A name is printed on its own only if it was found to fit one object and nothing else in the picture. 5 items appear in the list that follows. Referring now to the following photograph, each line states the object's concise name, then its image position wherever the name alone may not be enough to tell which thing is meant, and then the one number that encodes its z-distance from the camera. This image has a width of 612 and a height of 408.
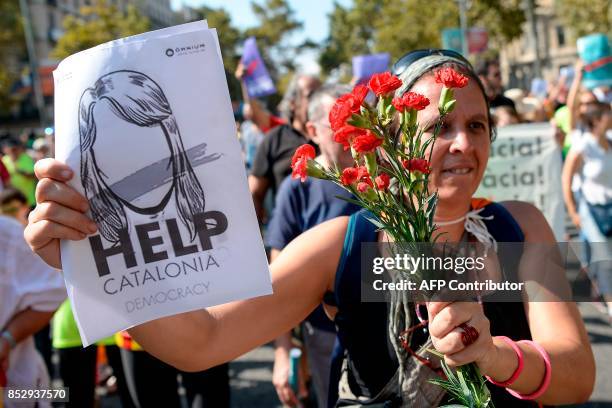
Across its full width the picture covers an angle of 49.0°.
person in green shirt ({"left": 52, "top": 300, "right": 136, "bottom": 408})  3.74
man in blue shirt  2.91
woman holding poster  1.38
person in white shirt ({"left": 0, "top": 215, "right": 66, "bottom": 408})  2.63
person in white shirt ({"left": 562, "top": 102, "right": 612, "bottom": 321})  5.33
